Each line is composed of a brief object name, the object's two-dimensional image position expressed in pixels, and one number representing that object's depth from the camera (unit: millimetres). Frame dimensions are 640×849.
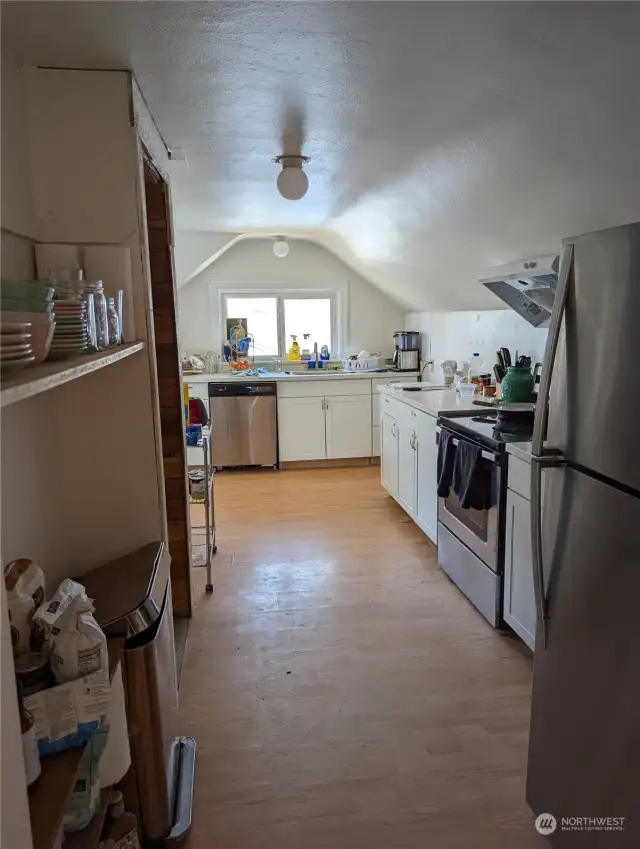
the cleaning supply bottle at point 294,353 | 5938
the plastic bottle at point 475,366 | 4434
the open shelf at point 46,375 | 790
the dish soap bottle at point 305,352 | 5988
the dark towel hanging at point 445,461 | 3023
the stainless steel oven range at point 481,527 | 2605
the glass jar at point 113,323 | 1593
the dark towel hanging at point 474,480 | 2682
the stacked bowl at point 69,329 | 1230
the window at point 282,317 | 5887
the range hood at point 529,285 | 2912
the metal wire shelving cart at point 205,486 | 3107
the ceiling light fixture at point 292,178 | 2695
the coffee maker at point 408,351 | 5664
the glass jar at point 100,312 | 1453
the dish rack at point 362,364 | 5656
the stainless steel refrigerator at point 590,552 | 1214
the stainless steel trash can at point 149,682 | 1531
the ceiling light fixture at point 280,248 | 5078
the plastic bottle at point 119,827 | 1439
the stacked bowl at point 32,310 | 975
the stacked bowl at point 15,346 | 881
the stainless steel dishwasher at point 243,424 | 5285
